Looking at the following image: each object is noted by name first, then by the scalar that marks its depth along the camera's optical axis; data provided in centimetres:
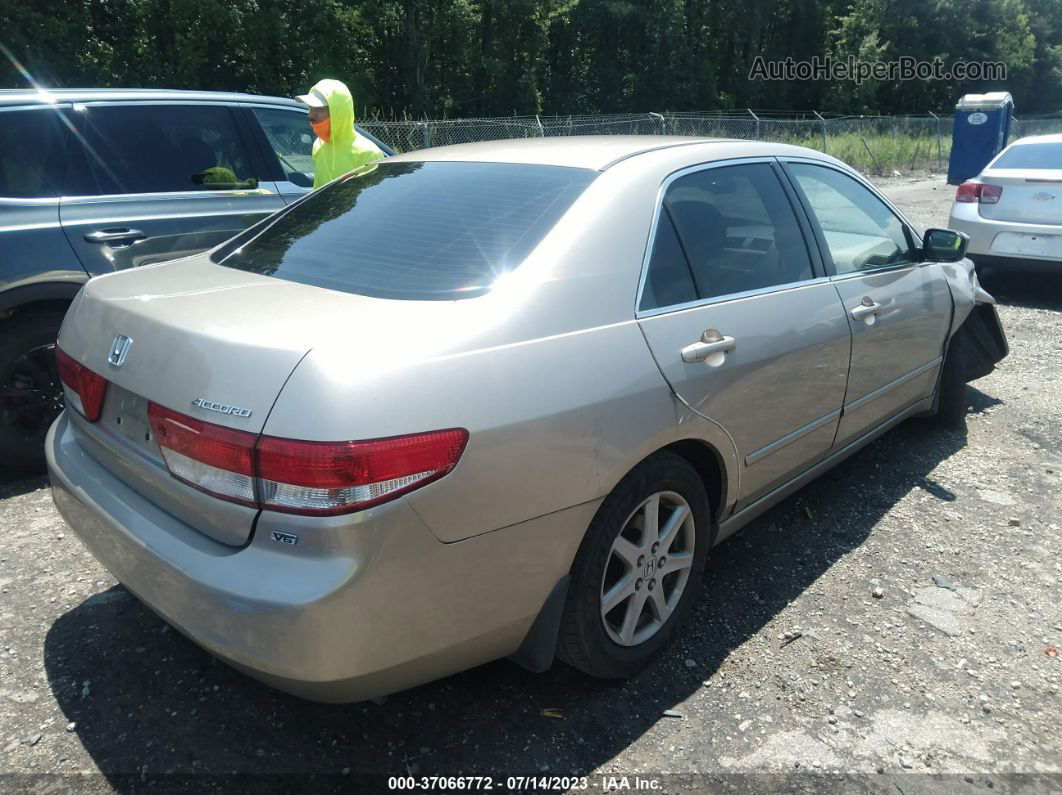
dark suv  388
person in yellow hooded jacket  490
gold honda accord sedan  186
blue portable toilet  1930
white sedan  730
